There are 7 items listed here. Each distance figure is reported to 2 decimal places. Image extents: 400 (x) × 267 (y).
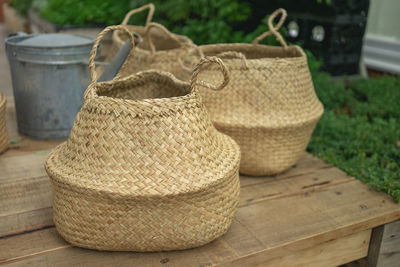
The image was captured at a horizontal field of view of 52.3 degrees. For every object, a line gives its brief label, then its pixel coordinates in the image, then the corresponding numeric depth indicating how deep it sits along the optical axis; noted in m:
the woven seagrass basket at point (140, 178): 1.24
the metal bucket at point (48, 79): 2.04
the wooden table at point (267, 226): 1.33
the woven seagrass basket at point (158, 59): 2.14
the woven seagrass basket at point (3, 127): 1.94
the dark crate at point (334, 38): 3.64
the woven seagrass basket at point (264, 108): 1.77
